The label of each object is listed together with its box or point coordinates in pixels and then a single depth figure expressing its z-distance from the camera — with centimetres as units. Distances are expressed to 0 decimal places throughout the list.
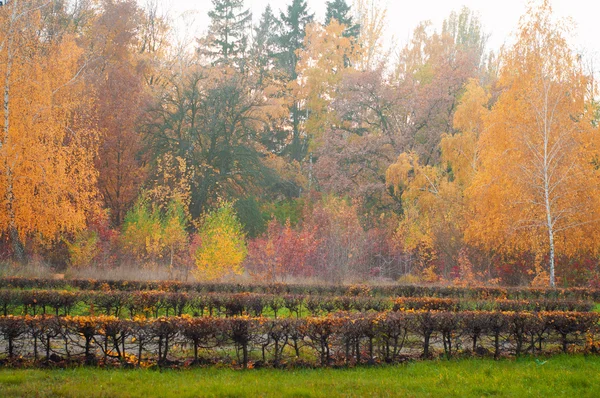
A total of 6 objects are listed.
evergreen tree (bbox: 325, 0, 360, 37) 4305
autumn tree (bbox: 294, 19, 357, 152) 3847
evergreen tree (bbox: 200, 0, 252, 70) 4056
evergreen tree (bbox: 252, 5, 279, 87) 4171
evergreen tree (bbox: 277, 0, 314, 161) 4072
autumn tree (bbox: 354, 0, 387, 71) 3956
